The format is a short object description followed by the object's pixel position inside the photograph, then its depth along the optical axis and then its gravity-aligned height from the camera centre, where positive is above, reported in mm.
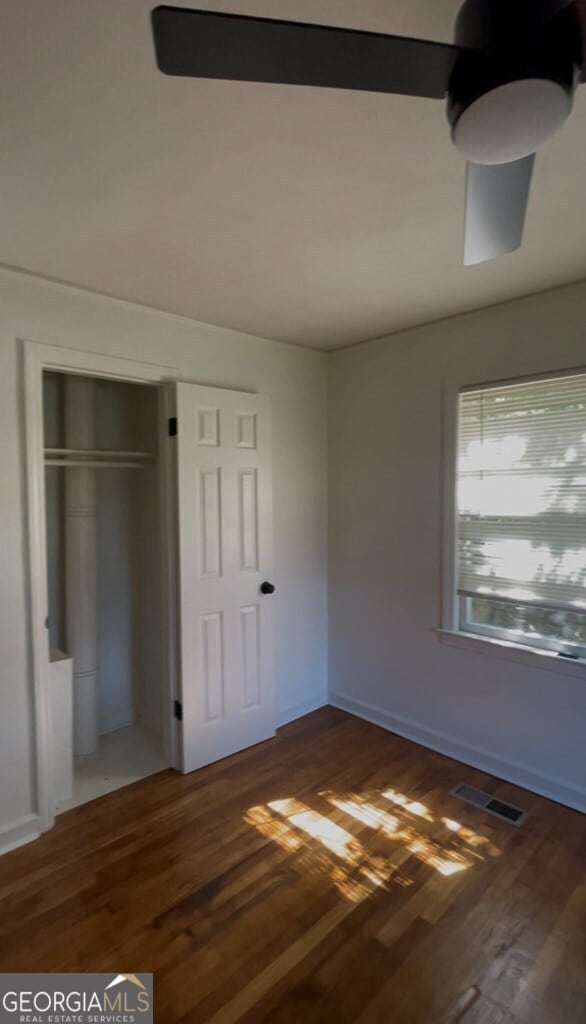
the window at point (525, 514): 2365 -121
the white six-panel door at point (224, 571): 2682 -463
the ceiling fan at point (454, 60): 743 +677
